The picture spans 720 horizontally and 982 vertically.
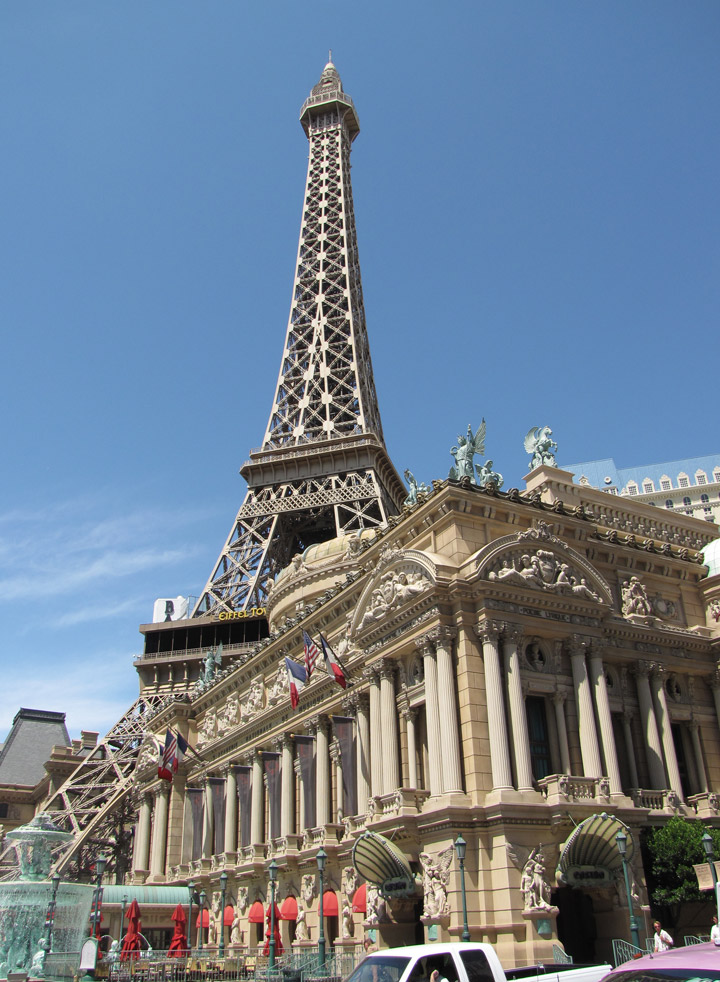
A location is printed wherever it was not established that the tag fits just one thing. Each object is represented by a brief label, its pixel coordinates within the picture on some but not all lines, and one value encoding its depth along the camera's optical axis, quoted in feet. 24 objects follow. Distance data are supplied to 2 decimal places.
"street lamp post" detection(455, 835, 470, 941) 79.46
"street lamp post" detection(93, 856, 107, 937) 102.99
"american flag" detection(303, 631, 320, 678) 119.85
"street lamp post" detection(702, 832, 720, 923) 77.41
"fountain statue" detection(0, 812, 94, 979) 88.28
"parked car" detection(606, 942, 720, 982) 24.06
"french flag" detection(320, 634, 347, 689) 111.14
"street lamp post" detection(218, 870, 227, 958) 122.89
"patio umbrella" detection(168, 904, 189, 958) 111.37
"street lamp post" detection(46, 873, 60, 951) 85.94
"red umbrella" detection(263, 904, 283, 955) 120.51
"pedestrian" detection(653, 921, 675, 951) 76.18
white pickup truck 46.83
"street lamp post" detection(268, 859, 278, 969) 97.35
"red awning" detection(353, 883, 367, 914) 99.15
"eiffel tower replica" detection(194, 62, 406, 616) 290.68
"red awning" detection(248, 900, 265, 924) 129.90
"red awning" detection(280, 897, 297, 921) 119.44
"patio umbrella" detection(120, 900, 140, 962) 112.50
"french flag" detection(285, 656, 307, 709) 119.55
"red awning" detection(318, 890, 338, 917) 111.24
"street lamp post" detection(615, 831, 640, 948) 78.95
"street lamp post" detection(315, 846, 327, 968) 92.22
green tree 93.04
